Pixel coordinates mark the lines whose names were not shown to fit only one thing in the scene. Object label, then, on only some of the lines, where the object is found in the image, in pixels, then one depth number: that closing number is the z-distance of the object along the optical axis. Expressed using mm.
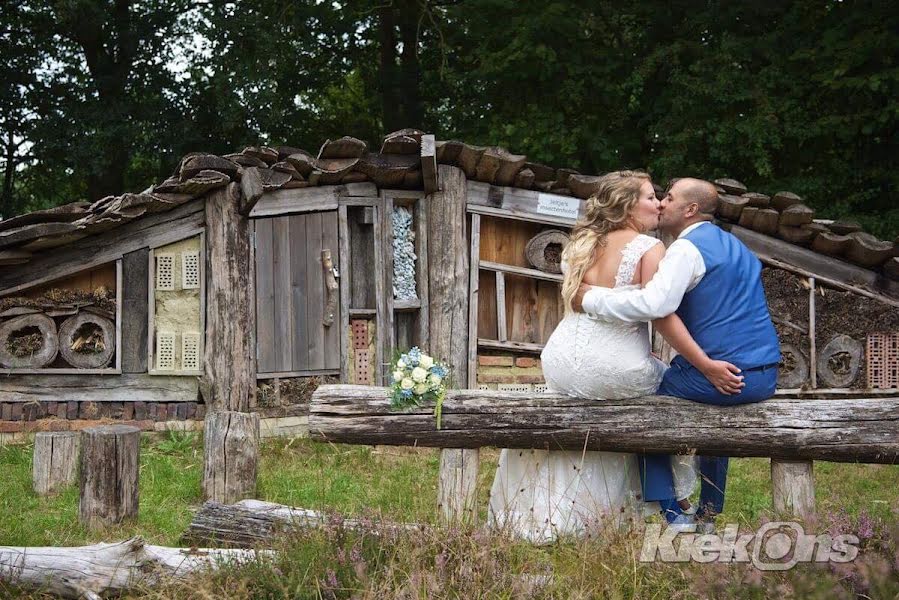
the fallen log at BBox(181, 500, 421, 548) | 5160
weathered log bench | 5547
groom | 5379
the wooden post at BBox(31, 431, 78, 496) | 7324
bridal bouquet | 5820
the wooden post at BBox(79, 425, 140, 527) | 6109
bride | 5625
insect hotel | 9078
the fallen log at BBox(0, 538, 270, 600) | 4602
